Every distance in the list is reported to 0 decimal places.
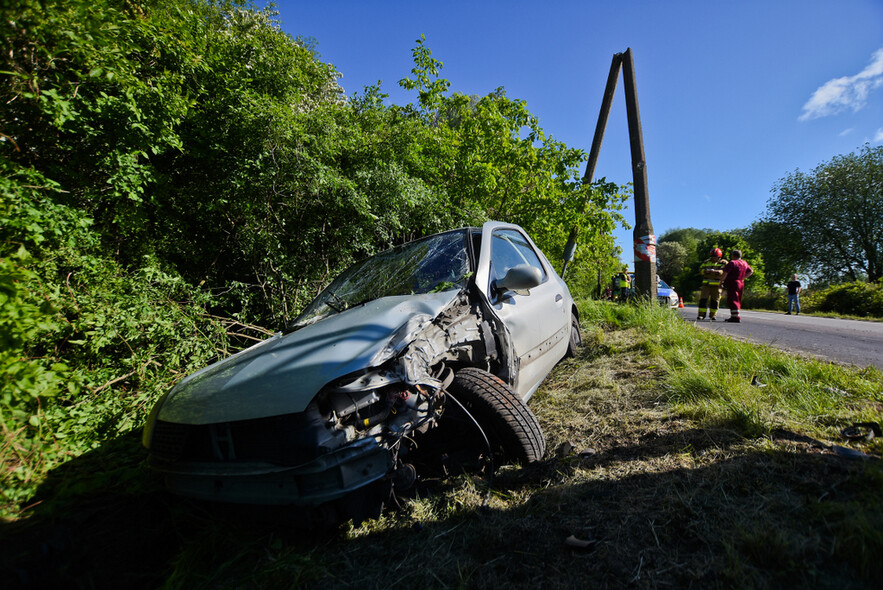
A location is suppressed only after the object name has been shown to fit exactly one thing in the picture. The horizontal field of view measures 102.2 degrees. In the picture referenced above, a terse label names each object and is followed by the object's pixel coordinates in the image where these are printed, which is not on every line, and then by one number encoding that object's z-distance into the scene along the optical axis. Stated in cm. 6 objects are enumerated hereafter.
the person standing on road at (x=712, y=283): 795
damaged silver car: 146
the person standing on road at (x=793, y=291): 1462
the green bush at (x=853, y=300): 1310
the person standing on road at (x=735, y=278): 732
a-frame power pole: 648
